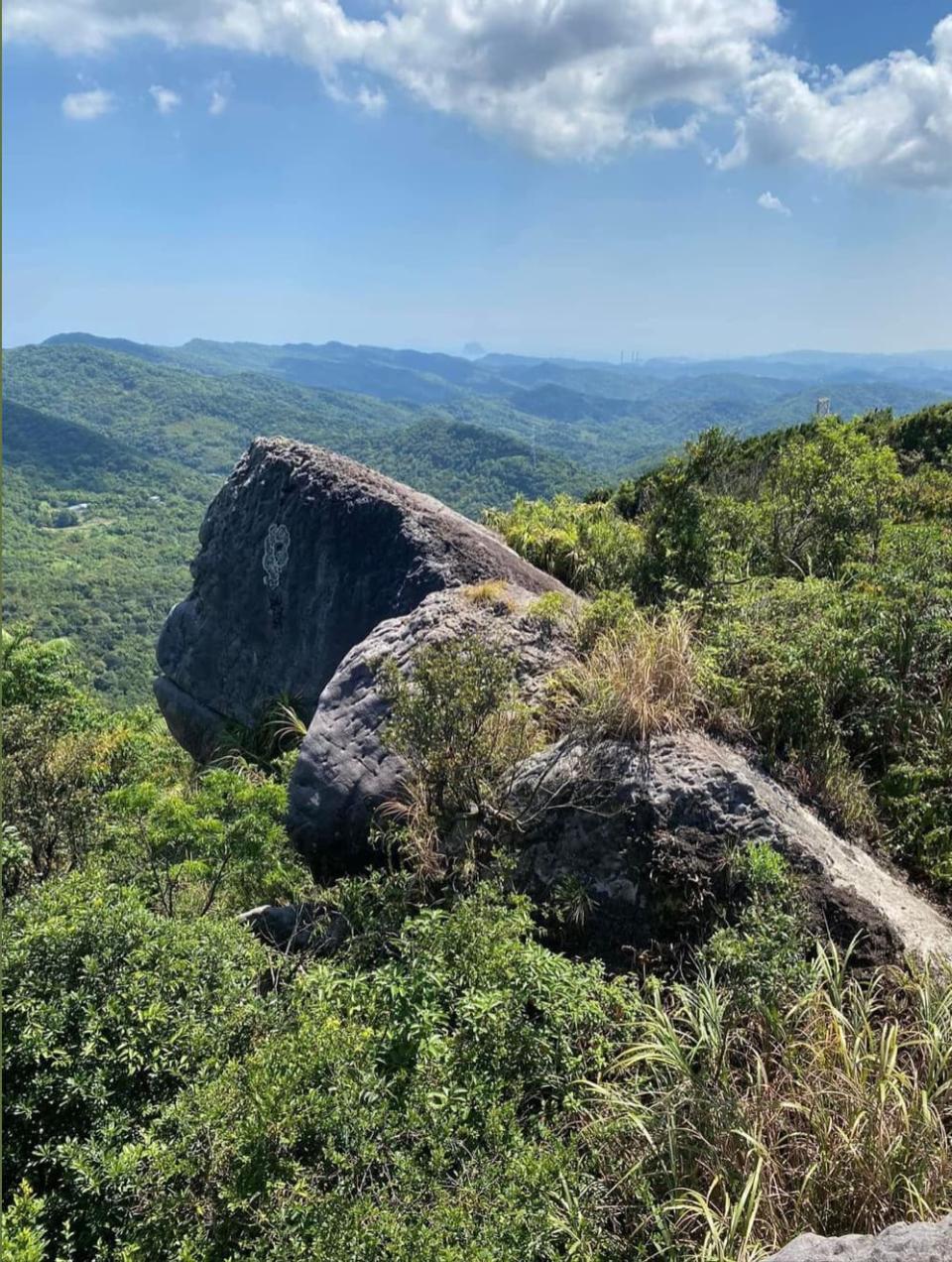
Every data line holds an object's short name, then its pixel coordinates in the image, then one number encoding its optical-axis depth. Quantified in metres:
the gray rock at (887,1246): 2.59
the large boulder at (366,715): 6.63
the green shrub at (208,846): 6.61
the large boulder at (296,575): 9.60
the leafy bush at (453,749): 5.83
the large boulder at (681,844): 4.88
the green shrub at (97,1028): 3.76
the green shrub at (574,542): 9.52
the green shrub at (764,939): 4.24
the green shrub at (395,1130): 3.17
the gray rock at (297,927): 5.76
